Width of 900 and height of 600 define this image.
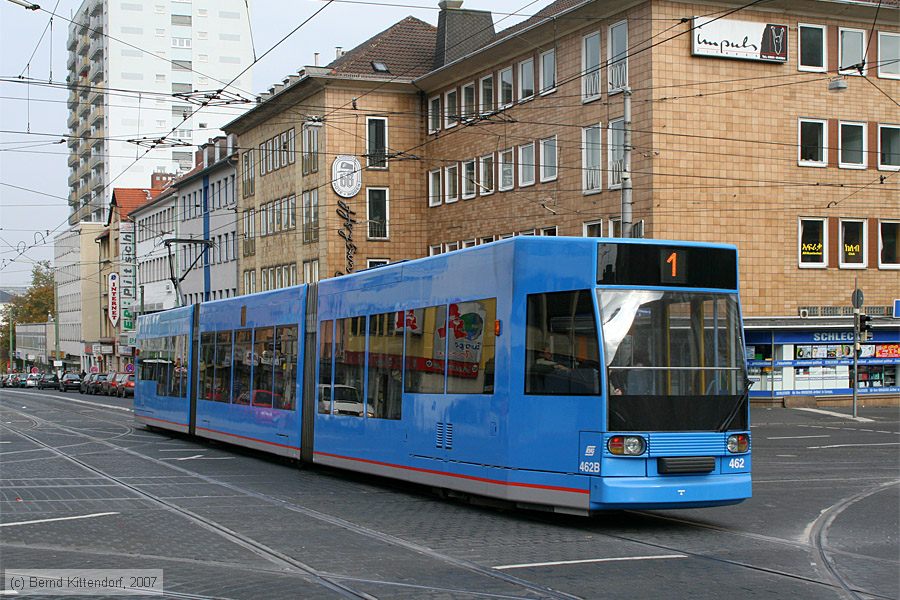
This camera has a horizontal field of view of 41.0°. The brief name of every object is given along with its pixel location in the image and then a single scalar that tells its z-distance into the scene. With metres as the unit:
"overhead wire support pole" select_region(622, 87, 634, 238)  25.83
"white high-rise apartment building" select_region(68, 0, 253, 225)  108.81
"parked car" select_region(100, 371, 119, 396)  72.05
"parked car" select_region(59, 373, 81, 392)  88.19
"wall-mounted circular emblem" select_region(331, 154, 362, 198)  52.47
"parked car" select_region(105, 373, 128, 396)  69.94
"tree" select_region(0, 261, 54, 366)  142.38
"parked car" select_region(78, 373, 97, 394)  79.26
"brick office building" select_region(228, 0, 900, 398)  36.78
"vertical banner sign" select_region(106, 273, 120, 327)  97.25
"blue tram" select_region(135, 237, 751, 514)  11.59
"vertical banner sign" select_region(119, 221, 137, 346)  94.25
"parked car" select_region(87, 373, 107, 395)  76.49
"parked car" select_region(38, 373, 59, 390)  97.25
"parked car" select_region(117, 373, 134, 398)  67.81
